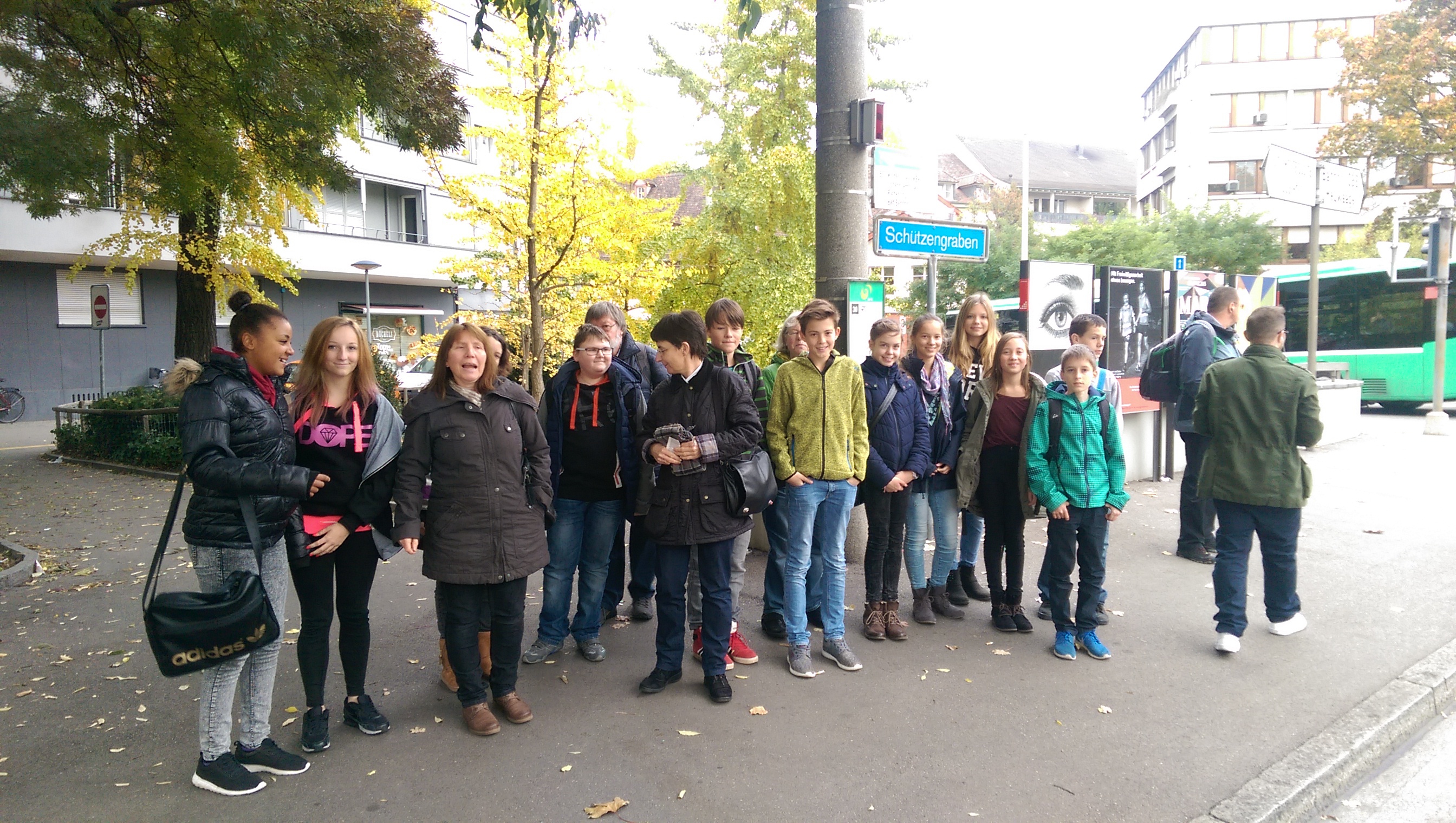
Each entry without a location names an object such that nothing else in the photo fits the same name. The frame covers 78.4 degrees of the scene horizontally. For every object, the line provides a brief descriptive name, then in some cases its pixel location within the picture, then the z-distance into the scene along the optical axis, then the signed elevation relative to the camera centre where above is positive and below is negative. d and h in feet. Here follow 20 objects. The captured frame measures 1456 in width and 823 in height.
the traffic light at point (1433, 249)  45.57 +5.49
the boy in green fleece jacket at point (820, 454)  15.49 -1.73
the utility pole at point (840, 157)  21.01 +4.74
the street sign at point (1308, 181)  34.24 +7.04
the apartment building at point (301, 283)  72.49 +7.43
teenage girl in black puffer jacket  10.83 -1.61
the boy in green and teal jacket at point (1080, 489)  16.17 -2.45
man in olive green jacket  16.41 -2.09
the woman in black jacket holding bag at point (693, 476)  14.05 -1.91
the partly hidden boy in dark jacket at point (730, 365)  15.93 -0.19
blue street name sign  20.90 +2.77
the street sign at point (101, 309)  44.93 +2.38
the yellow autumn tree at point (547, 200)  35.76 +6.45
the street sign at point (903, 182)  21.25 +4.21
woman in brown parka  12.73 -2.20
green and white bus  61.16 +1.76
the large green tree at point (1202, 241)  82.53 +10.69
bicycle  70.33 -3.79
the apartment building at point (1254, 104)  151.33 +44.02
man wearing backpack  22.86 -0.82
